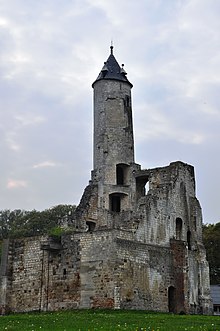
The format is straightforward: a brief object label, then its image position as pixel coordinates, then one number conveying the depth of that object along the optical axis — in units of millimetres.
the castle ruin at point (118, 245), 34875
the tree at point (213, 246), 62281
